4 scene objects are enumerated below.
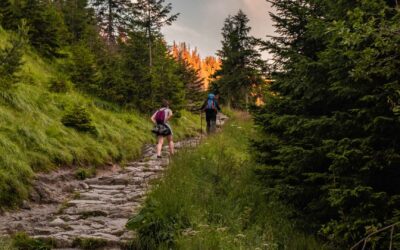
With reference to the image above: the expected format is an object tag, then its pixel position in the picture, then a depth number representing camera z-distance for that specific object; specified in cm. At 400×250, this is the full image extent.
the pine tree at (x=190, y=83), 4197
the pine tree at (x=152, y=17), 2839
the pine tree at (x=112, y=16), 3866
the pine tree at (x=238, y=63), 3522
